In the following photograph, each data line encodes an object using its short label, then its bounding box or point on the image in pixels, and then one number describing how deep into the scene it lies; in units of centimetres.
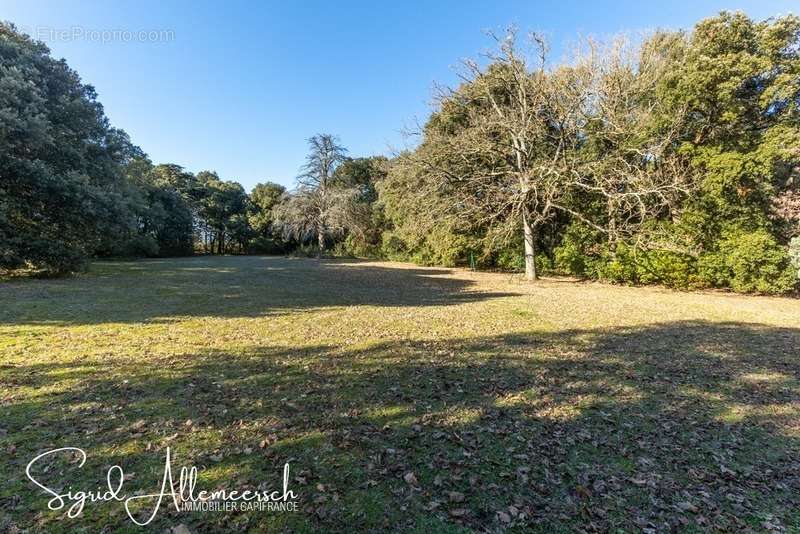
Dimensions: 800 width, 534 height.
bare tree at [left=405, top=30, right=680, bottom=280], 1338
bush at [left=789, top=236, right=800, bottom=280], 1034
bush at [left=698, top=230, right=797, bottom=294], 1098
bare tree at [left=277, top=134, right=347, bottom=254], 3145
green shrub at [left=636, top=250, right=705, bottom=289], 1272
